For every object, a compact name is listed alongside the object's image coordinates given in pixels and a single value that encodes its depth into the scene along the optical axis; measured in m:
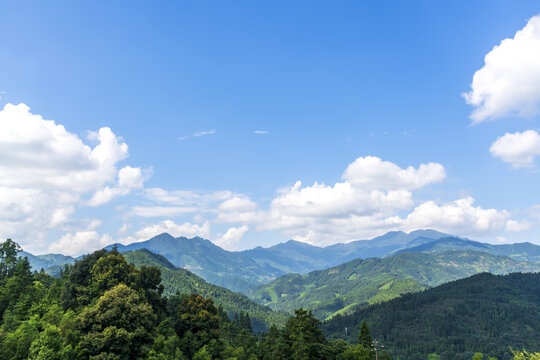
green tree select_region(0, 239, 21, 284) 83.56
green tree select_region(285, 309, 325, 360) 73.12
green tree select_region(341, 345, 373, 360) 87.21
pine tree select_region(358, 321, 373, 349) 102.02
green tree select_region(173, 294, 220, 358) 68.56
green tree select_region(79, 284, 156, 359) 49.44
